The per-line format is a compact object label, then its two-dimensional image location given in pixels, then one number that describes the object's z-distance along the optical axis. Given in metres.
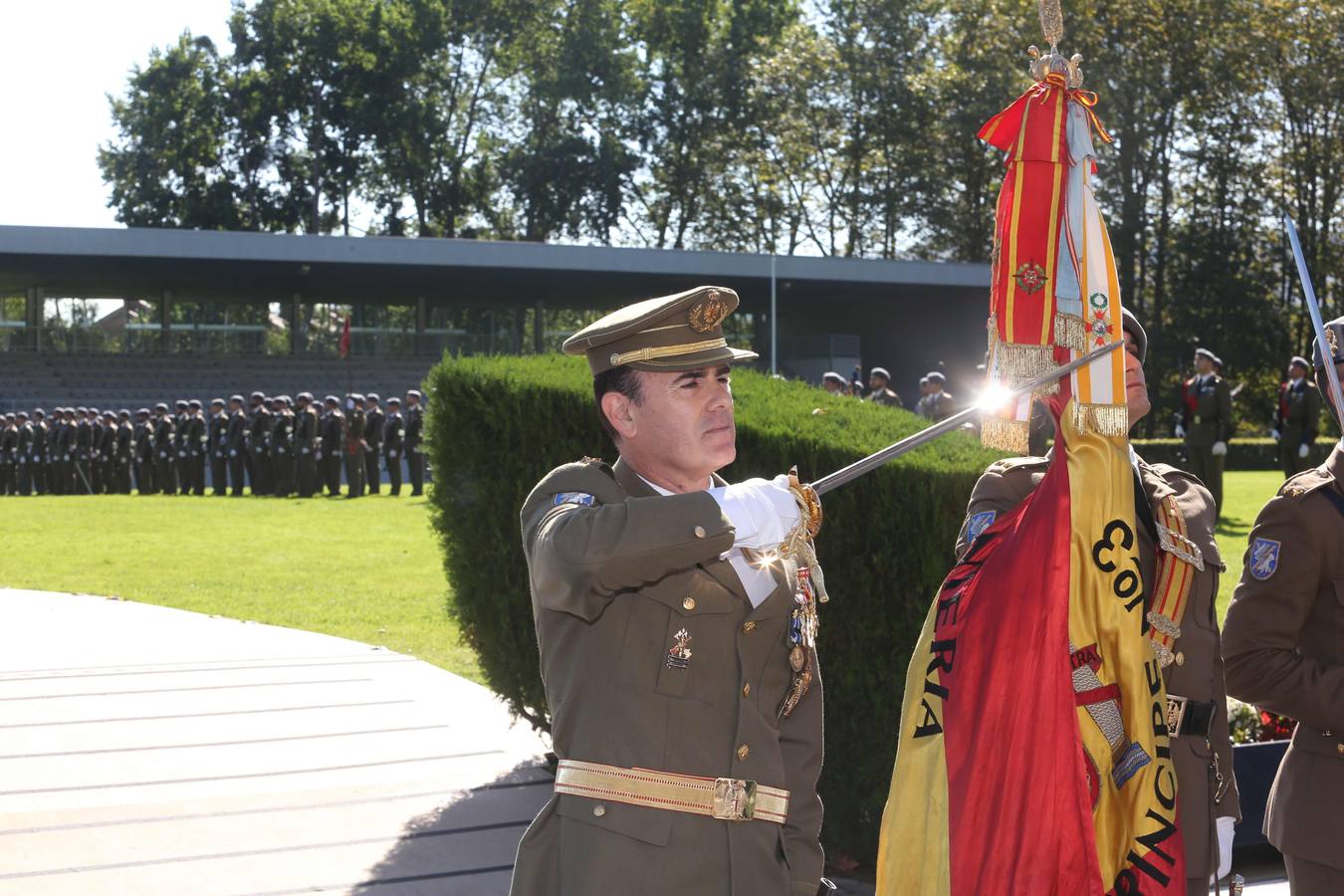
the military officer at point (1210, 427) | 16.69
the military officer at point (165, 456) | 28.42
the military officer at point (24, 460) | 30.11
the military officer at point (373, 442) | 25.67
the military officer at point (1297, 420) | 18.67
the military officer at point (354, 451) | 25.33
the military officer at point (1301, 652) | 3.26
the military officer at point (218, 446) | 27.33
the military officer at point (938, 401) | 17.92
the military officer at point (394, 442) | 25.53
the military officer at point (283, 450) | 25.97
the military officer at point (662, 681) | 2.55
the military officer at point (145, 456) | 28.55
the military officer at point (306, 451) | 25.58
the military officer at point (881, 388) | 18.52
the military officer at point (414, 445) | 25.11
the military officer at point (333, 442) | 25.56
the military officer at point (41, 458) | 30.28
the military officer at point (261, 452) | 26.38
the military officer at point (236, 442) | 27.12
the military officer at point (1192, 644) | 3.35
